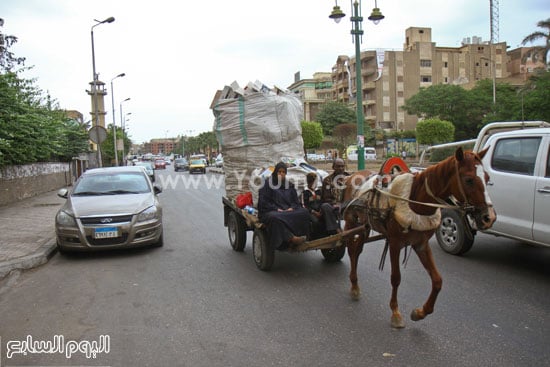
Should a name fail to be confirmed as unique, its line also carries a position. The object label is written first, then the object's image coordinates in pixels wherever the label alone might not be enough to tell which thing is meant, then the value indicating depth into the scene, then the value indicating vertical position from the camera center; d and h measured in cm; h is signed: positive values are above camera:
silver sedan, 766 -95
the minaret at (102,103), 7538 +1144
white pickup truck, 594 -54
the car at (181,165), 5618 -43
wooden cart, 592 -122
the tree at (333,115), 6950 +640
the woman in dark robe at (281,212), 597 -75
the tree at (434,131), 4703 +228
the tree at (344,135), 4865 +230
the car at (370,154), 5503 +10
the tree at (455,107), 5491 +564
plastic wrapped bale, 779 +48
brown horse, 396 -51
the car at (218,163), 5421 -35
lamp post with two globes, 1493 +422
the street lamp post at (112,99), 4605 +692
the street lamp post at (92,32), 2504 +757
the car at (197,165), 4669 -48
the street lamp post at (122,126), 5772 +574
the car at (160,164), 6881 -27
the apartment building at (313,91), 9600 +1476
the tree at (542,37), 3944 +996
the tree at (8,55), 2084 +557
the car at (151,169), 2803 -45
